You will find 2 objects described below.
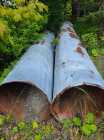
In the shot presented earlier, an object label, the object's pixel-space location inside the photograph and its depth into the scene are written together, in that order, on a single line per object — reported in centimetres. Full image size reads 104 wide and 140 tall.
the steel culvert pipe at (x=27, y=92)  159
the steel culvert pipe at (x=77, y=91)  154
